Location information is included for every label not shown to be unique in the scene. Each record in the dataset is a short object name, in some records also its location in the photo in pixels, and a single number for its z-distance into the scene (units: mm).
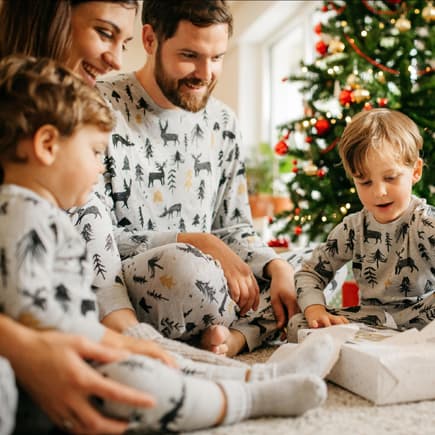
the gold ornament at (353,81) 2893
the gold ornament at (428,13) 2781
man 1552
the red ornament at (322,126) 3004
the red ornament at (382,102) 2748
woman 970
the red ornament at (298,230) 3182
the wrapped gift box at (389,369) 1316
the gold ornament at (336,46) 3025
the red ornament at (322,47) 3184
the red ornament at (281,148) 3240
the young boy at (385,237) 1737
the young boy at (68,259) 1021
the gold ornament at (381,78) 2926
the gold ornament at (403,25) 2807
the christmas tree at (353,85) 2781
